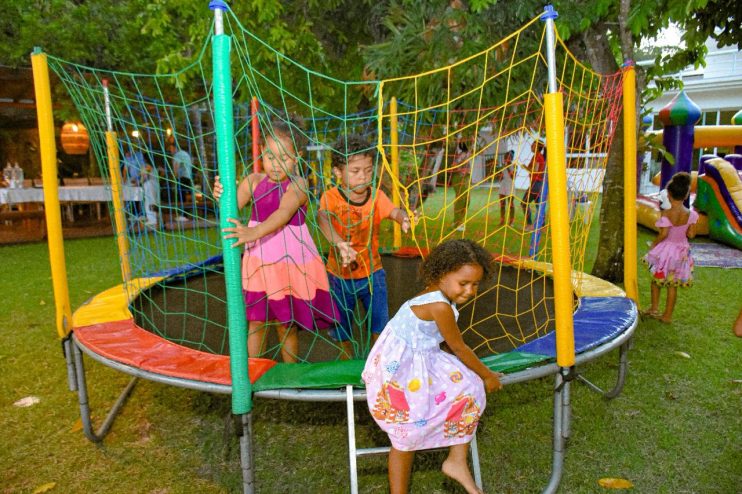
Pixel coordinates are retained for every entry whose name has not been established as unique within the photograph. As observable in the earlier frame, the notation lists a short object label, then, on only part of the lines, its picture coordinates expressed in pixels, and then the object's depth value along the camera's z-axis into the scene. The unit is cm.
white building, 1605
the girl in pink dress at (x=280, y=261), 217
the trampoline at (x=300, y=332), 170
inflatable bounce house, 654
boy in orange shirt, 237
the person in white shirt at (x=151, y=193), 821
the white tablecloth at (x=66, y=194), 770
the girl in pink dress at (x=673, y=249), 360
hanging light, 895
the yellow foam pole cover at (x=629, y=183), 266
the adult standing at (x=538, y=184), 591
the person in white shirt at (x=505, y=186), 775
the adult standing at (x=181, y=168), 883
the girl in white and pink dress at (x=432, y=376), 161
